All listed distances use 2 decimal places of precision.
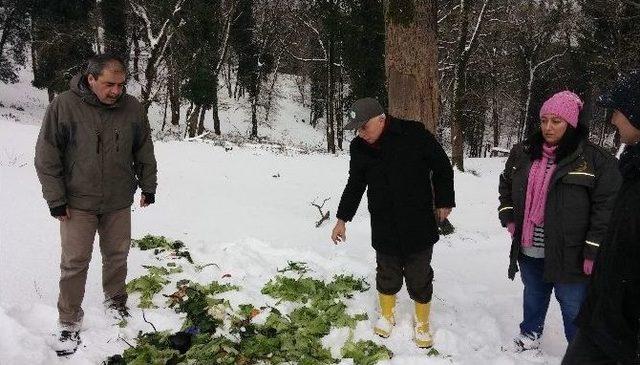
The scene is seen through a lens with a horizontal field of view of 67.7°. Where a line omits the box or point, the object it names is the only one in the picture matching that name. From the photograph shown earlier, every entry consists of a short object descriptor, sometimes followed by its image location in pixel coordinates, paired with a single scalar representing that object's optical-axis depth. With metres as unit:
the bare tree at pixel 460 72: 16.66
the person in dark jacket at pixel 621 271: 2.16
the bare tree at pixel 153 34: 22.45
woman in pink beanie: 3.41
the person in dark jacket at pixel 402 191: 3.95
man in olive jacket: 3.72
